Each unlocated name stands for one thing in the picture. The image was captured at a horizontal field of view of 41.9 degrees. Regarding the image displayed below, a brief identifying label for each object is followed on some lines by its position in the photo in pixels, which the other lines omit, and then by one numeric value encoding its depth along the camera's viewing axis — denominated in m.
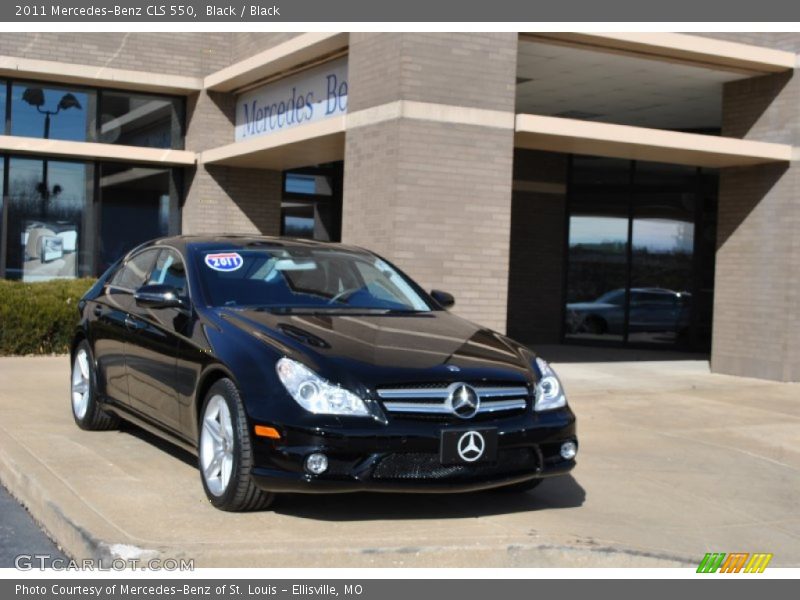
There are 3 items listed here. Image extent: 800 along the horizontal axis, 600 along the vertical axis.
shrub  13.44
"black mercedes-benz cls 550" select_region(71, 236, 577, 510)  5.28
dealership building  11.27
